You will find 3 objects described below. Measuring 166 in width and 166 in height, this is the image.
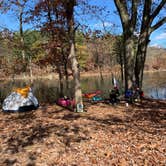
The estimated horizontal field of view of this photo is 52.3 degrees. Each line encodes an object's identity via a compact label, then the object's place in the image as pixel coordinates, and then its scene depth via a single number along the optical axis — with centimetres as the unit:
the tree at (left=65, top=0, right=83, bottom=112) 616
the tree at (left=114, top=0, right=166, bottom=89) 707
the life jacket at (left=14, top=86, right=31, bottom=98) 752
